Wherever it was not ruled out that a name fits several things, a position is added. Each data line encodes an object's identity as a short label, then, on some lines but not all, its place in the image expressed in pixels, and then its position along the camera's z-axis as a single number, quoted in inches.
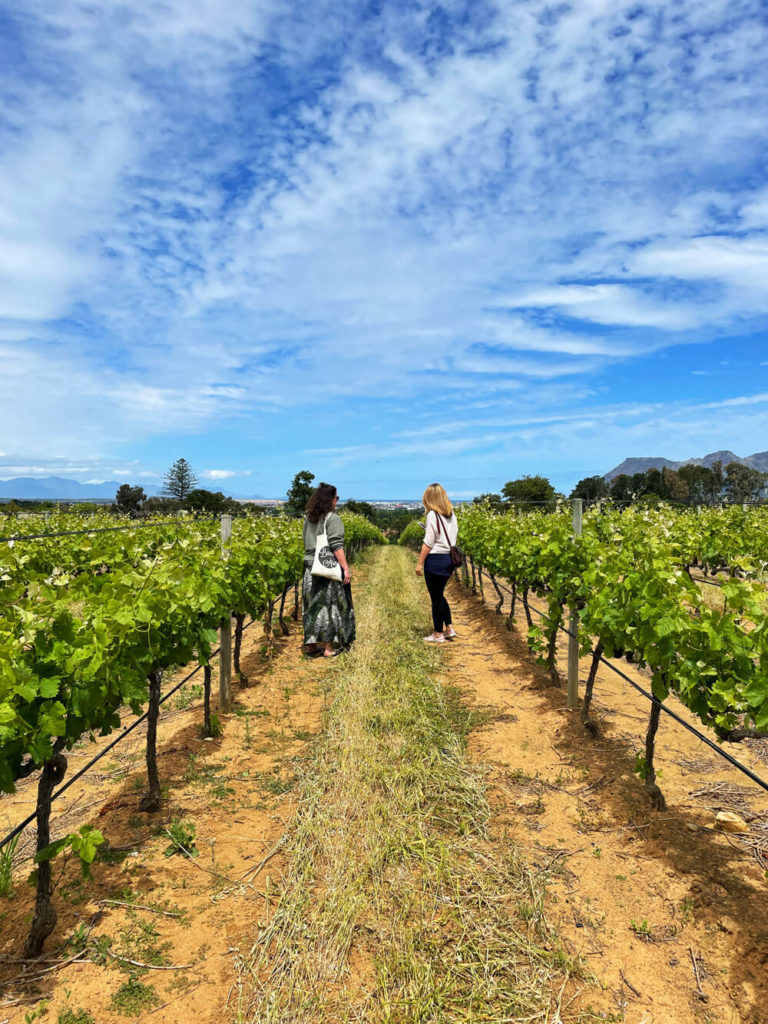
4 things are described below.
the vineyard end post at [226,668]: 221.5
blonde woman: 285.4
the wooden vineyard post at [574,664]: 223.9
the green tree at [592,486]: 3522.4
